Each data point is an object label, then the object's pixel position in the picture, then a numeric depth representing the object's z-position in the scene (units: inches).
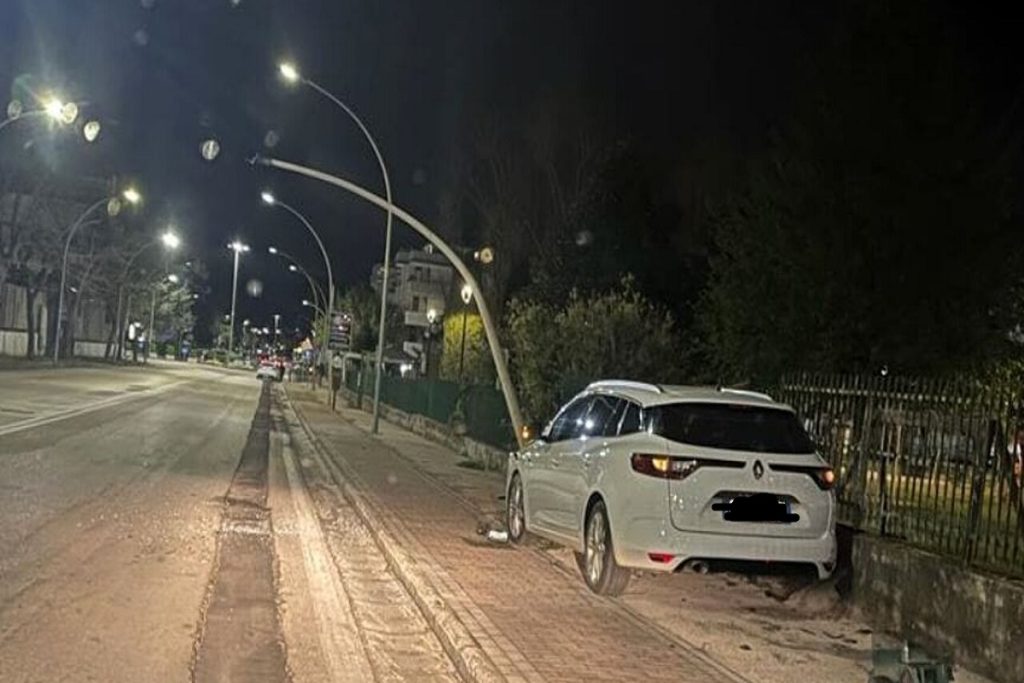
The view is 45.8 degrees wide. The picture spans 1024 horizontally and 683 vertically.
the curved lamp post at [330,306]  1970.4
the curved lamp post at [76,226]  2292.1
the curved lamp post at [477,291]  638.5
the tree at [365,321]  3024.1
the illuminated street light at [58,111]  1246.9
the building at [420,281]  3587.6
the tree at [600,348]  828.0
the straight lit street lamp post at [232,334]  5407.5
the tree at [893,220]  741.3
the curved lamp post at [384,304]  1121.4
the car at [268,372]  3209.2
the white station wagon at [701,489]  349.7
